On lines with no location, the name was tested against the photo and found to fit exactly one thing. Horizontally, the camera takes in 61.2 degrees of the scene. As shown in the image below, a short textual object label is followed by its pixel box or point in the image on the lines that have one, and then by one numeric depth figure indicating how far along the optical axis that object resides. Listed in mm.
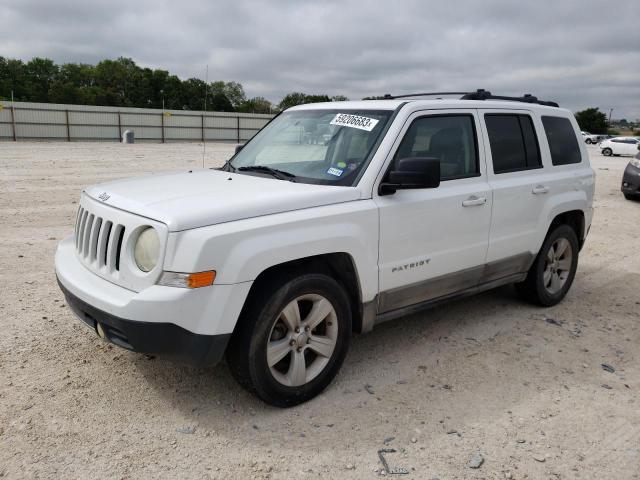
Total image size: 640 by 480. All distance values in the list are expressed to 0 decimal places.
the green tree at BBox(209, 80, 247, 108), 107512
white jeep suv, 2947
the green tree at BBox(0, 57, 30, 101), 73188
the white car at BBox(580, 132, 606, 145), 56084
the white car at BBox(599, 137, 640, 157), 38062
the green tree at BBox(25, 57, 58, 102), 76862
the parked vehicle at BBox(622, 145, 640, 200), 13148
